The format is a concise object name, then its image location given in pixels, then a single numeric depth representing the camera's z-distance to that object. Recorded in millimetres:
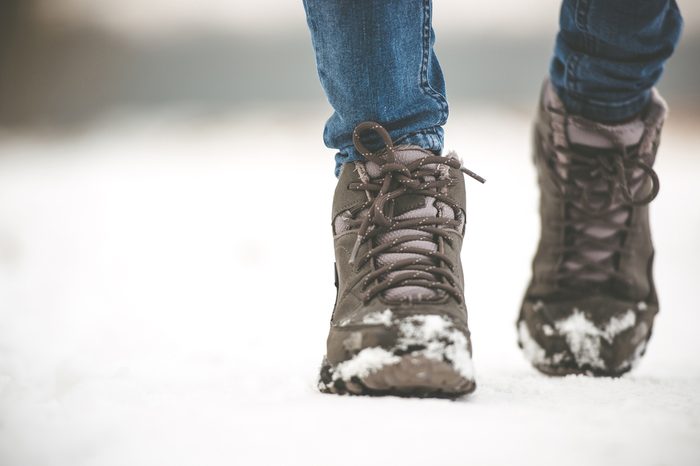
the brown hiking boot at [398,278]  1601
